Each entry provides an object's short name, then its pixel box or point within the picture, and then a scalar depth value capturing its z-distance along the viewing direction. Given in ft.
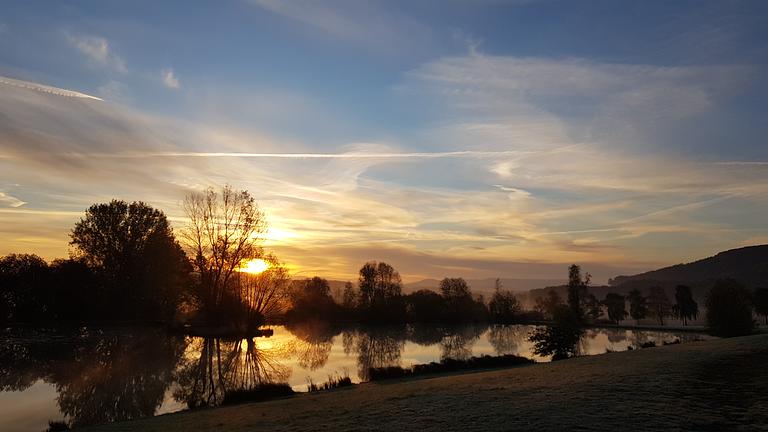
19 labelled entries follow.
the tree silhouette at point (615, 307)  325.83
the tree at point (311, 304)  293.43
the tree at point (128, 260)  226.58
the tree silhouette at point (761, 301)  250.98
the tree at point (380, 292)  303.27
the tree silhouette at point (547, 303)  378.53
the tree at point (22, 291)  217.23
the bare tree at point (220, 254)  192.45
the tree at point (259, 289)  205.57
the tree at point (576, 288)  317.83
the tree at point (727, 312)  150.92
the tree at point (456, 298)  324.39
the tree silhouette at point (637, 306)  322.34
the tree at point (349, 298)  319.78
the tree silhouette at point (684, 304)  307.37
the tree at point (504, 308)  333.42
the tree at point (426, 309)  319.27
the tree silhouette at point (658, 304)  330.75
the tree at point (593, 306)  337.11
